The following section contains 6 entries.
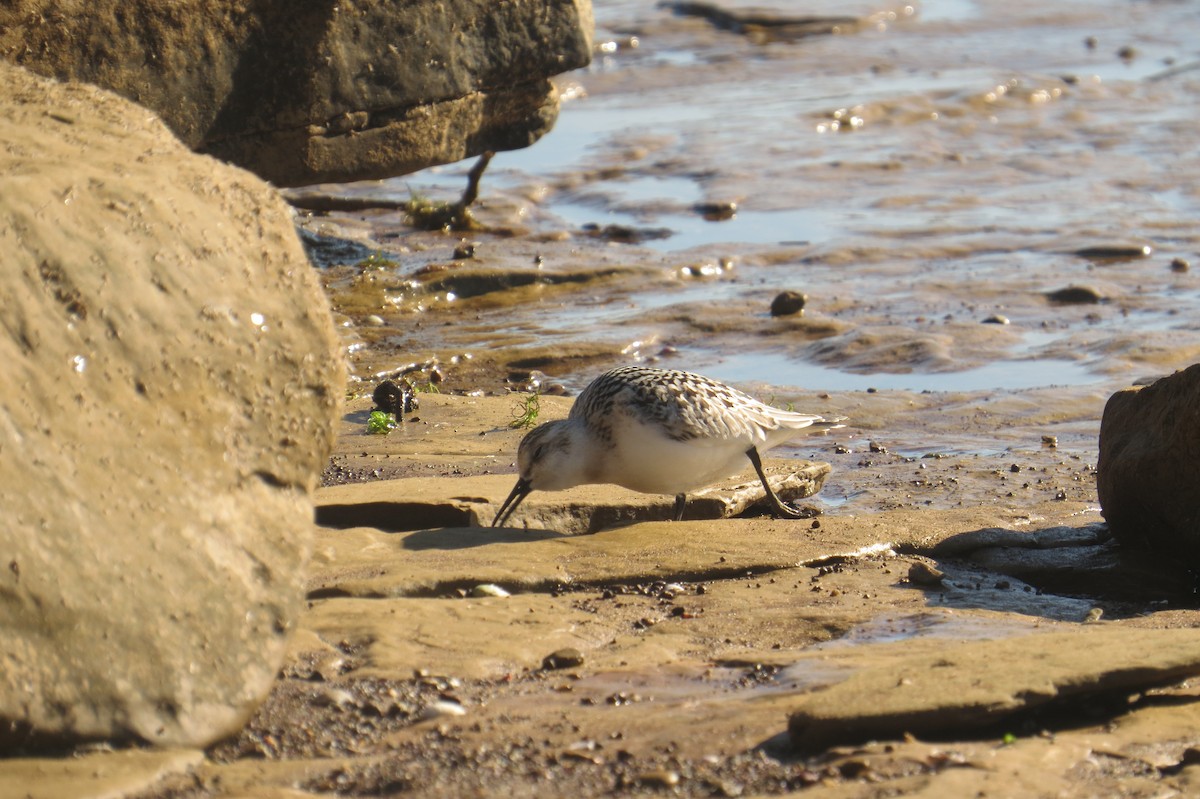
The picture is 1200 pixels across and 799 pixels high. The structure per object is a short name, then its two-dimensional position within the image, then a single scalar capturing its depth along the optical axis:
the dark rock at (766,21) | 46.47
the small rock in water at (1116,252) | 24.33
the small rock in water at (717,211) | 27.59
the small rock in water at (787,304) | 21.44
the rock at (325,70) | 16.55
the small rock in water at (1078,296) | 22.02
